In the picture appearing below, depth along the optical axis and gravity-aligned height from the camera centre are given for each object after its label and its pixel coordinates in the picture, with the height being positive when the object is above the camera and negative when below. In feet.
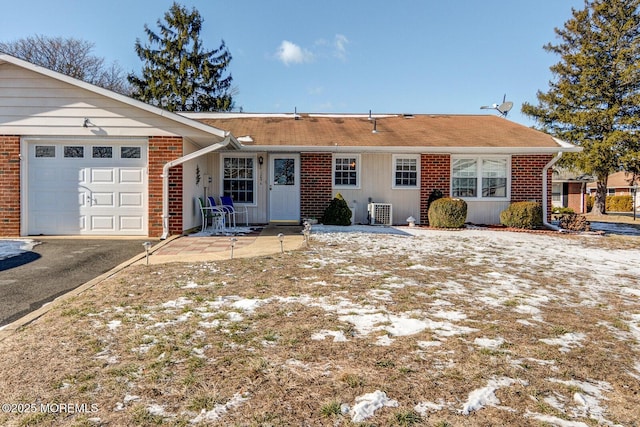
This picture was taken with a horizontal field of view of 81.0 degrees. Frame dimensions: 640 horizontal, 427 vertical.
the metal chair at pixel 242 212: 38.15 -1.01
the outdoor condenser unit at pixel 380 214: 37.93 -1.13
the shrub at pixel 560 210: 61.62 -1.08
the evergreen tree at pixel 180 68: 85.66 +31.07
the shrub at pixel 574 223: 36.17 -1.84
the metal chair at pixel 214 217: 32.27 -1.30
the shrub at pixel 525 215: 35.55 -1.08
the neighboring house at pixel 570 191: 96.07 +3.41
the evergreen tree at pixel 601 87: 63.82 +20.74
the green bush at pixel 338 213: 35.78 -0.99
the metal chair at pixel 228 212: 33.15 -0.91
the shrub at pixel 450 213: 35.35 -0.92
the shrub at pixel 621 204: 103.71 +0.05
